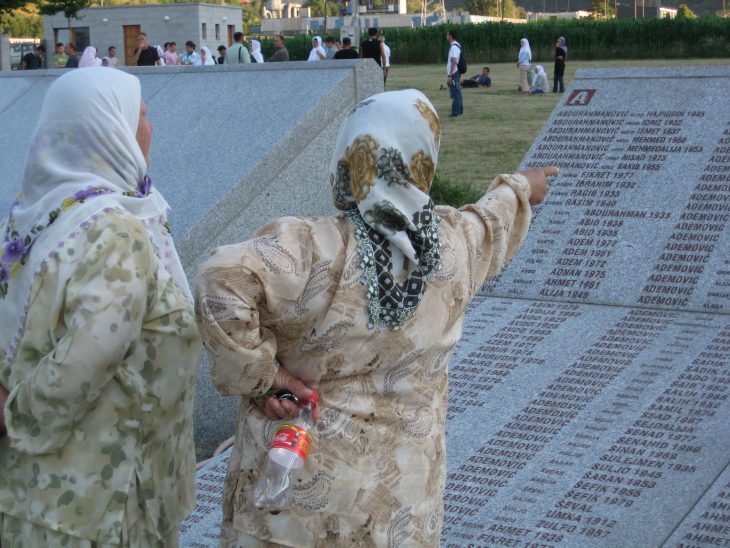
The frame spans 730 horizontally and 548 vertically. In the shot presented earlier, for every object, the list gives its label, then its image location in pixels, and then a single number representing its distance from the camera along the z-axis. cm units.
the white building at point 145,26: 4550
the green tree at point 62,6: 3700
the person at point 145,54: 1825
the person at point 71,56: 2008
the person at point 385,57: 2115
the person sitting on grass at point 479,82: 2706
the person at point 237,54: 1728
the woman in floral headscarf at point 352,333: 217
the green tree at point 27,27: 7425
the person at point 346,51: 1678
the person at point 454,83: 1998
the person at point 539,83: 2455
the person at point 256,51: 2106
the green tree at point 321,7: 10076
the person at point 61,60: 2114
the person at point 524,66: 2462
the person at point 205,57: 2715
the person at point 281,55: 1789
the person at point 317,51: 2358
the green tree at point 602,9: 7244
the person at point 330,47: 2975
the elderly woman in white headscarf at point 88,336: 216
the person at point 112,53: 2639
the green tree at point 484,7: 8425
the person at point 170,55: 2572
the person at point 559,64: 2416
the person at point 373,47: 1941
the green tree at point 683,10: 5942
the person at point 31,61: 2223
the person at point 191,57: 2434
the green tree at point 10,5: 3284
